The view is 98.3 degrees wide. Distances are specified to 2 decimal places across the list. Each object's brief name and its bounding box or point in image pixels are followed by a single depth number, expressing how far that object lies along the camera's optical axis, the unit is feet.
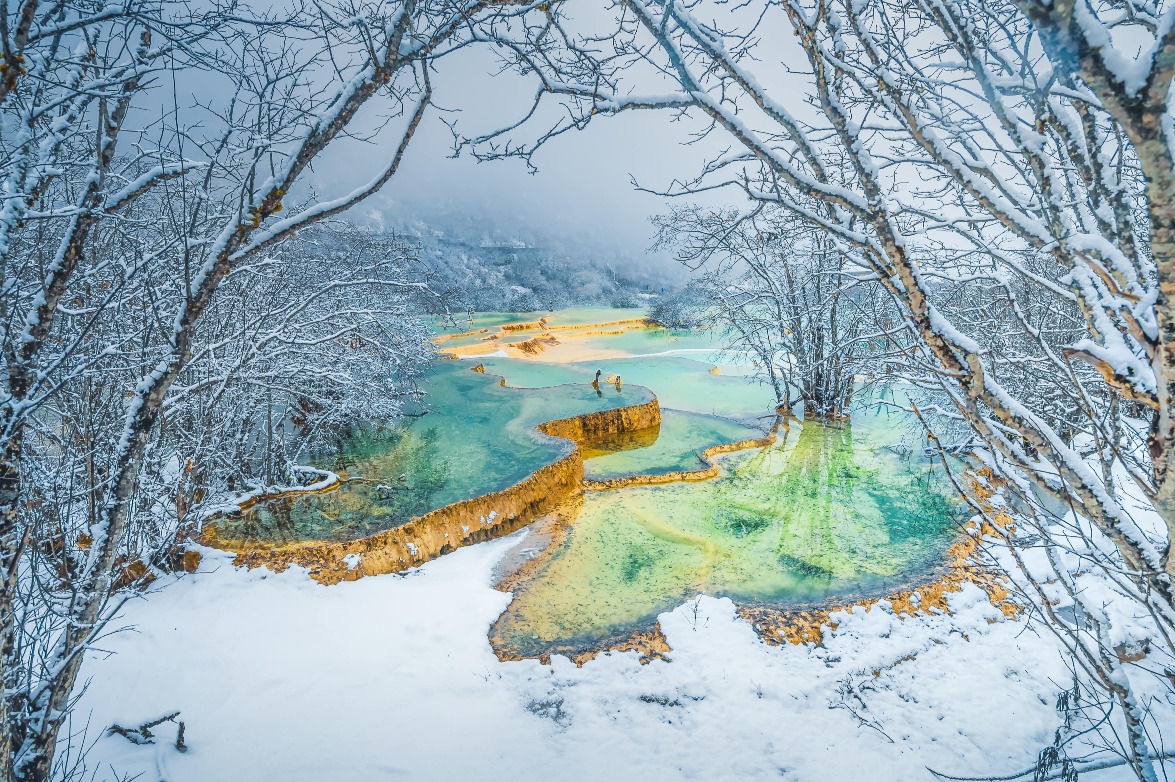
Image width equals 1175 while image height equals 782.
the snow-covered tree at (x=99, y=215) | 7.88
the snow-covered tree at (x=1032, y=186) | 4.54
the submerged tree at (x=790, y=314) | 40.63
